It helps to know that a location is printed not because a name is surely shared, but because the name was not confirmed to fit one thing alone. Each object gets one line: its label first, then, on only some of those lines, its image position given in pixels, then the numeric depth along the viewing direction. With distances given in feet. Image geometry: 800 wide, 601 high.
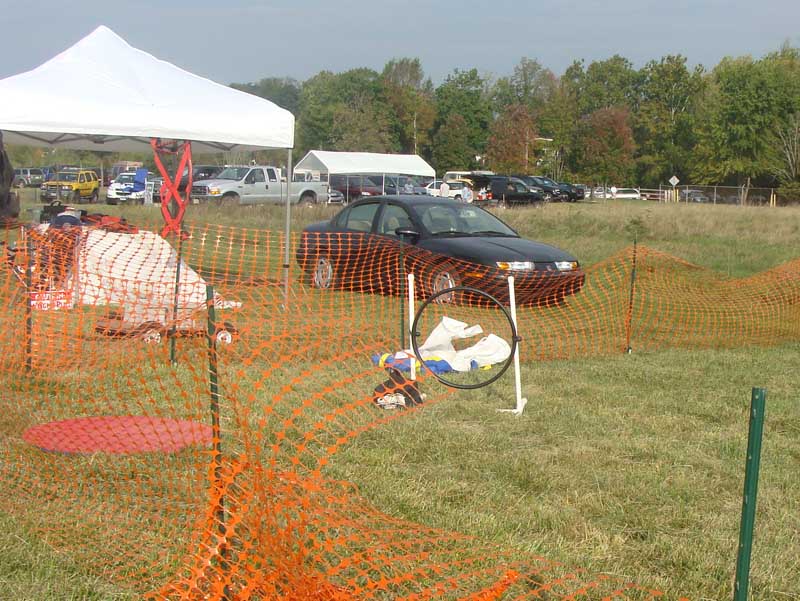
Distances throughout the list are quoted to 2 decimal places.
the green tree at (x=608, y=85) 330.95
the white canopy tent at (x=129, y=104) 30.89
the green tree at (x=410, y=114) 297.12
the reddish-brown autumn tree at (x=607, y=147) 249.75
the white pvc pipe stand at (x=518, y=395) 19.30
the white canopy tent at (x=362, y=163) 113.19
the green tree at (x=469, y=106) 288.10
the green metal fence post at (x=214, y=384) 10.18
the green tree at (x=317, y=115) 326.85
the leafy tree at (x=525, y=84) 362.33
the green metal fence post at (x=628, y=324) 26.94
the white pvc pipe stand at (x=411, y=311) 20.72
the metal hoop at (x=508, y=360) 18.24
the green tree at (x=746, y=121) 212.02
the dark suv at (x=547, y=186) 152.66
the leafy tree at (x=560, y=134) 253.44
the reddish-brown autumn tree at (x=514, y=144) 226.58
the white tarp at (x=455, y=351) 23.65
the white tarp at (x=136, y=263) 27.04
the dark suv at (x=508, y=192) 141.59
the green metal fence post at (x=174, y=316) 20.84
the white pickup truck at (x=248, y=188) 104.12
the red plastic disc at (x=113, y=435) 15.38
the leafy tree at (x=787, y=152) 190.58
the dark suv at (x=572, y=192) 159.24
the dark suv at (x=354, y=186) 126.21
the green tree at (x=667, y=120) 258.78
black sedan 32.94
